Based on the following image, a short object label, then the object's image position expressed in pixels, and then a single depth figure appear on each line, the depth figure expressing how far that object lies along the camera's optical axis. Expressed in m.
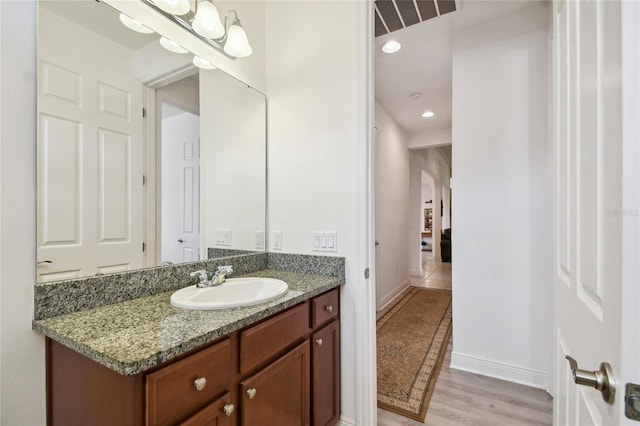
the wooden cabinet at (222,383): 0.72
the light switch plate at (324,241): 1.59
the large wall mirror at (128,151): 0.99
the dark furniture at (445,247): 7.31
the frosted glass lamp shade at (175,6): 1.25
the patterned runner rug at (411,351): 1.86
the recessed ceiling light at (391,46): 2.40
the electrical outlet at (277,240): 1.80
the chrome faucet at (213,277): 1.29
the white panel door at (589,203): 0.44
